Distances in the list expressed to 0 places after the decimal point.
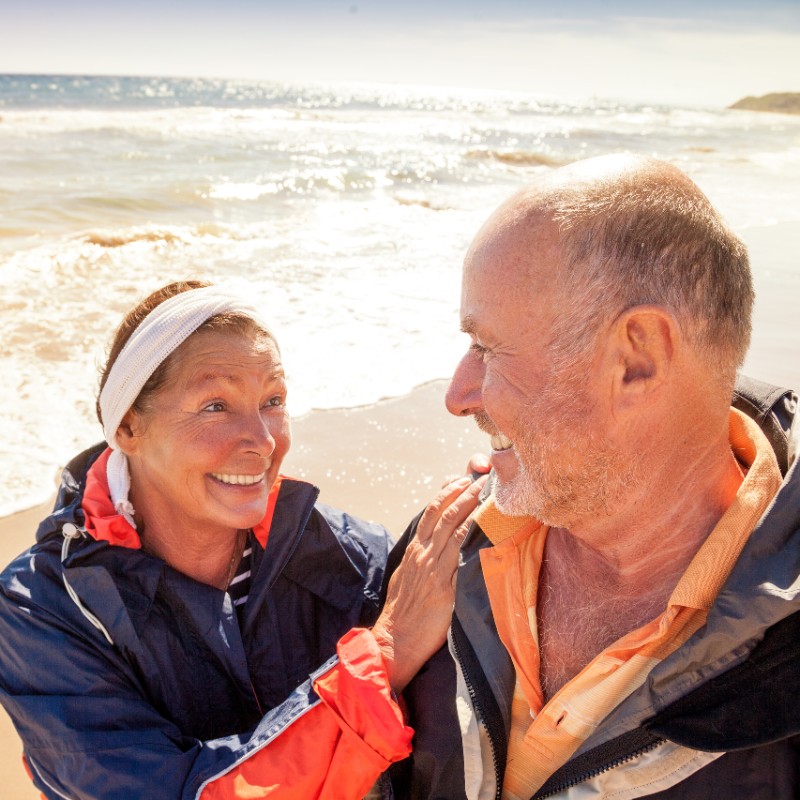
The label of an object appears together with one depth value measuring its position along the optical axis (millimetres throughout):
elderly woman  730
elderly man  582
